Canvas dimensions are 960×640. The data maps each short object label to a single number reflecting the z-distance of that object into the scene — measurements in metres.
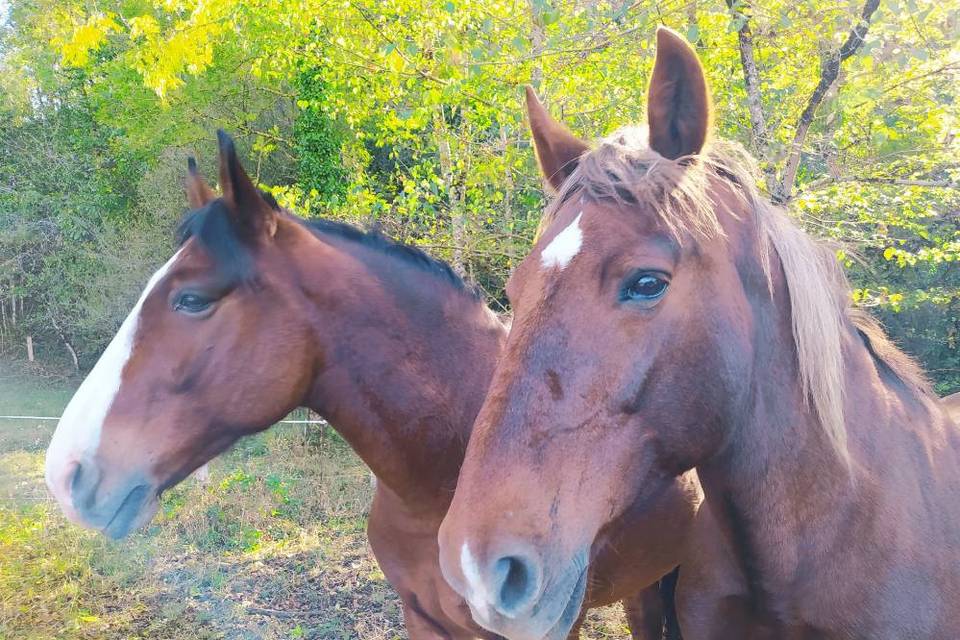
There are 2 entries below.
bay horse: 2.10
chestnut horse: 1.25
